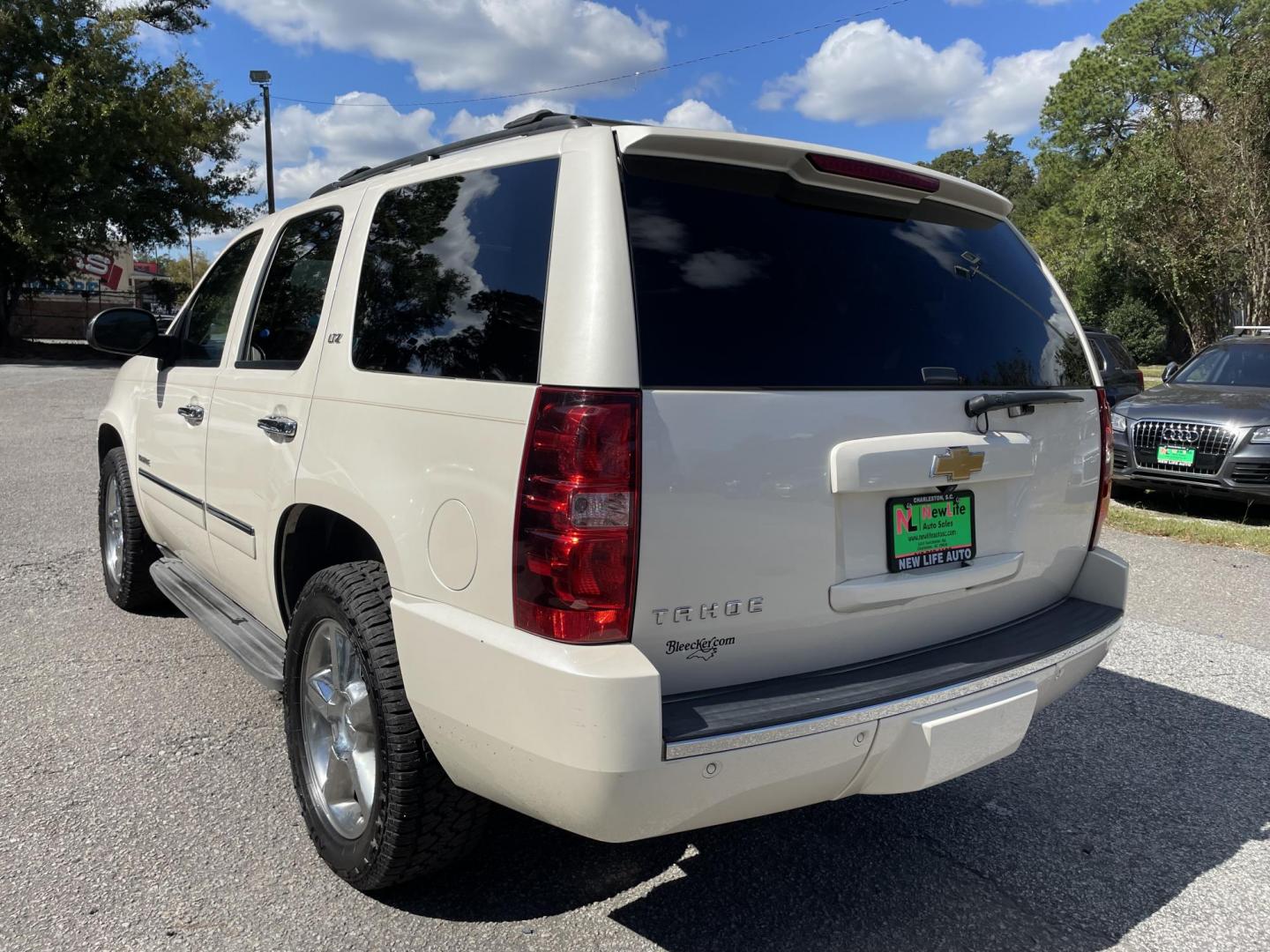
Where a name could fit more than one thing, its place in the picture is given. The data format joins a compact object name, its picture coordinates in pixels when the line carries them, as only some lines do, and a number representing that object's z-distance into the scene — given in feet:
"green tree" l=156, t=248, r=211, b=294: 259.60
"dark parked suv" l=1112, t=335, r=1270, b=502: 26.20
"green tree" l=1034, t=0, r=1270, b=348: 76.43
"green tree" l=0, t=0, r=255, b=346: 74.08
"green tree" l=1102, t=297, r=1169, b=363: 103.71
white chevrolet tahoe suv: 6.61
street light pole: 87.86
